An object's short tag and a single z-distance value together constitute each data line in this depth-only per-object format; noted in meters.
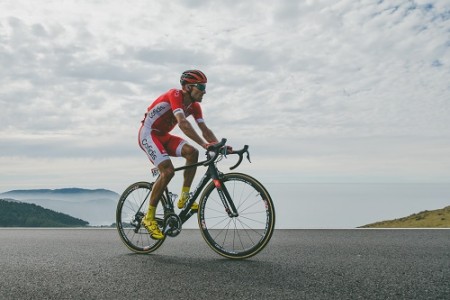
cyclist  5.41
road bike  5.01
